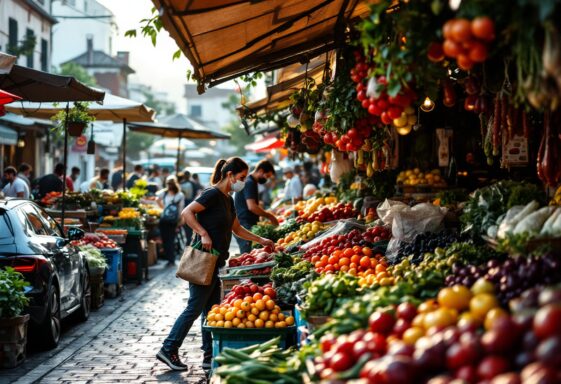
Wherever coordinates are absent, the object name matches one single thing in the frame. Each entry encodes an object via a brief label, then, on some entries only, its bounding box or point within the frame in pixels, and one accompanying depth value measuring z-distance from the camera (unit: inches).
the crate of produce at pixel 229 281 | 375.2
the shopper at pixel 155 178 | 1245.4
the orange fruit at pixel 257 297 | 315.3
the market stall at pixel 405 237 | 155.6
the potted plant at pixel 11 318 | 348.2
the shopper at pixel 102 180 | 909.8
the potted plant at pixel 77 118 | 644.7
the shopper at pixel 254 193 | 541.6
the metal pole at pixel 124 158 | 808.3
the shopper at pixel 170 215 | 807.7
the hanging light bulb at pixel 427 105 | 343.9
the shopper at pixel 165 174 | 1204.7
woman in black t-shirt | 358.0
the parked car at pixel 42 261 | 384.5
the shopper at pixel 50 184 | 808.3
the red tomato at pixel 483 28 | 169.8
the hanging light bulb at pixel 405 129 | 259.9
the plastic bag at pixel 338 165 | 563.1
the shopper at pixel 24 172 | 839.7
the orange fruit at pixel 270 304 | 306.8
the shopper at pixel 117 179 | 1034.1
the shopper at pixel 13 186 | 758.5
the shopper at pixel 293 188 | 1010.7
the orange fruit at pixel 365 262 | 331.6
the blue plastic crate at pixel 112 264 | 590.2
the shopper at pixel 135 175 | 1055.6
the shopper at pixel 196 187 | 1016.9
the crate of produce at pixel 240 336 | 295.1
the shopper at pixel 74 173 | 963.6
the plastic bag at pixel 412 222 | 363.6
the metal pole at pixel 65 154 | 560.7
